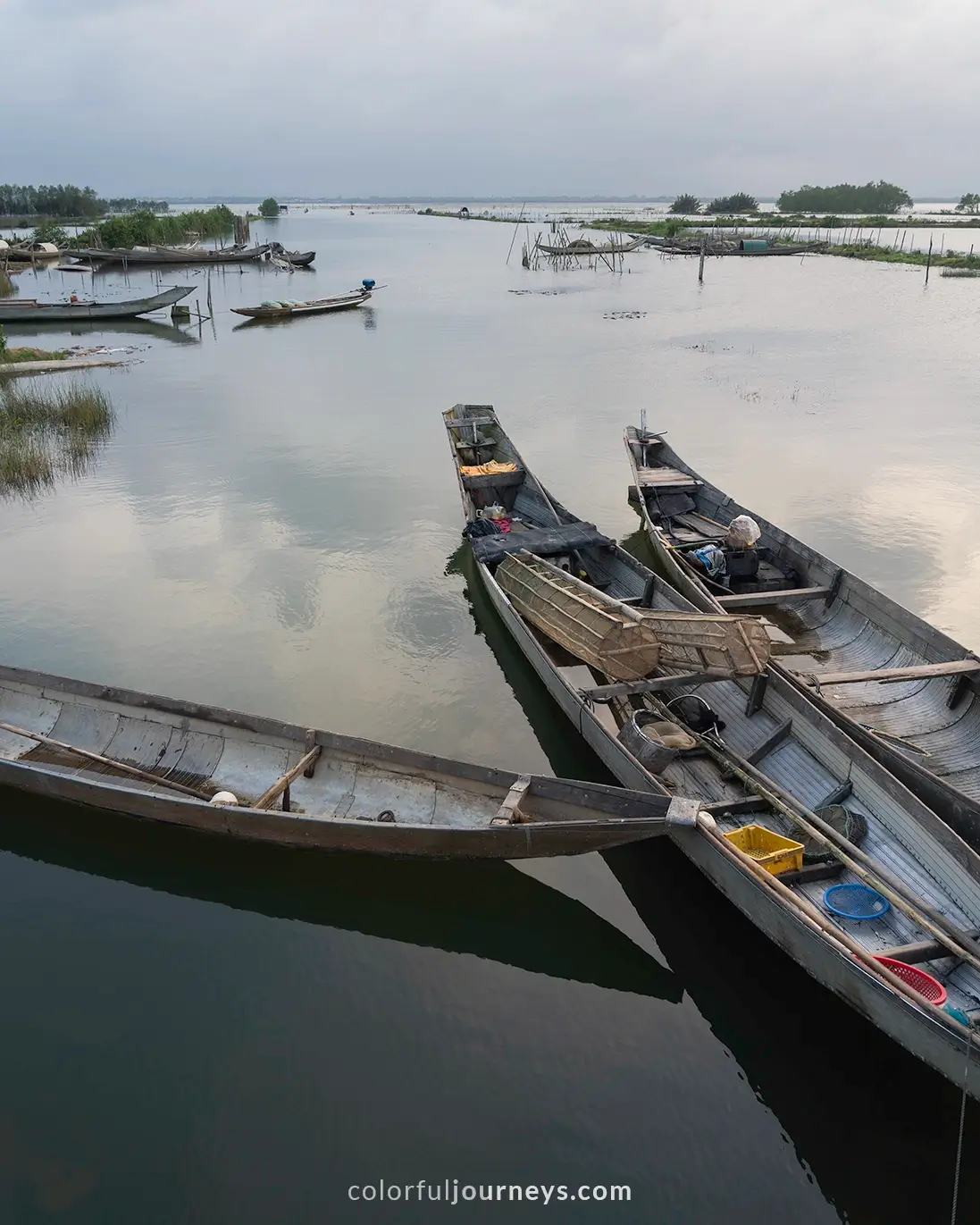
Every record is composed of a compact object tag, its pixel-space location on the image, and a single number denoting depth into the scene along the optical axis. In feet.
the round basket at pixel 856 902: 22.22
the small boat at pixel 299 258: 207.64
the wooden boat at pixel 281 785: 23.90
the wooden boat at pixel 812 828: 19.48
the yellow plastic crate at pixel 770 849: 23.50
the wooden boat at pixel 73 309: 131.75
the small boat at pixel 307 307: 135.54
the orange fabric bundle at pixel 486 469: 54.65
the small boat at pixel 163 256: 200.75
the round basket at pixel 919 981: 19.45
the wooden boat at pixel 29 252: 211.82
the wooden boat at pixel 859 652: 28.04
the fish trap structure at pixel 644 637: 30.09
